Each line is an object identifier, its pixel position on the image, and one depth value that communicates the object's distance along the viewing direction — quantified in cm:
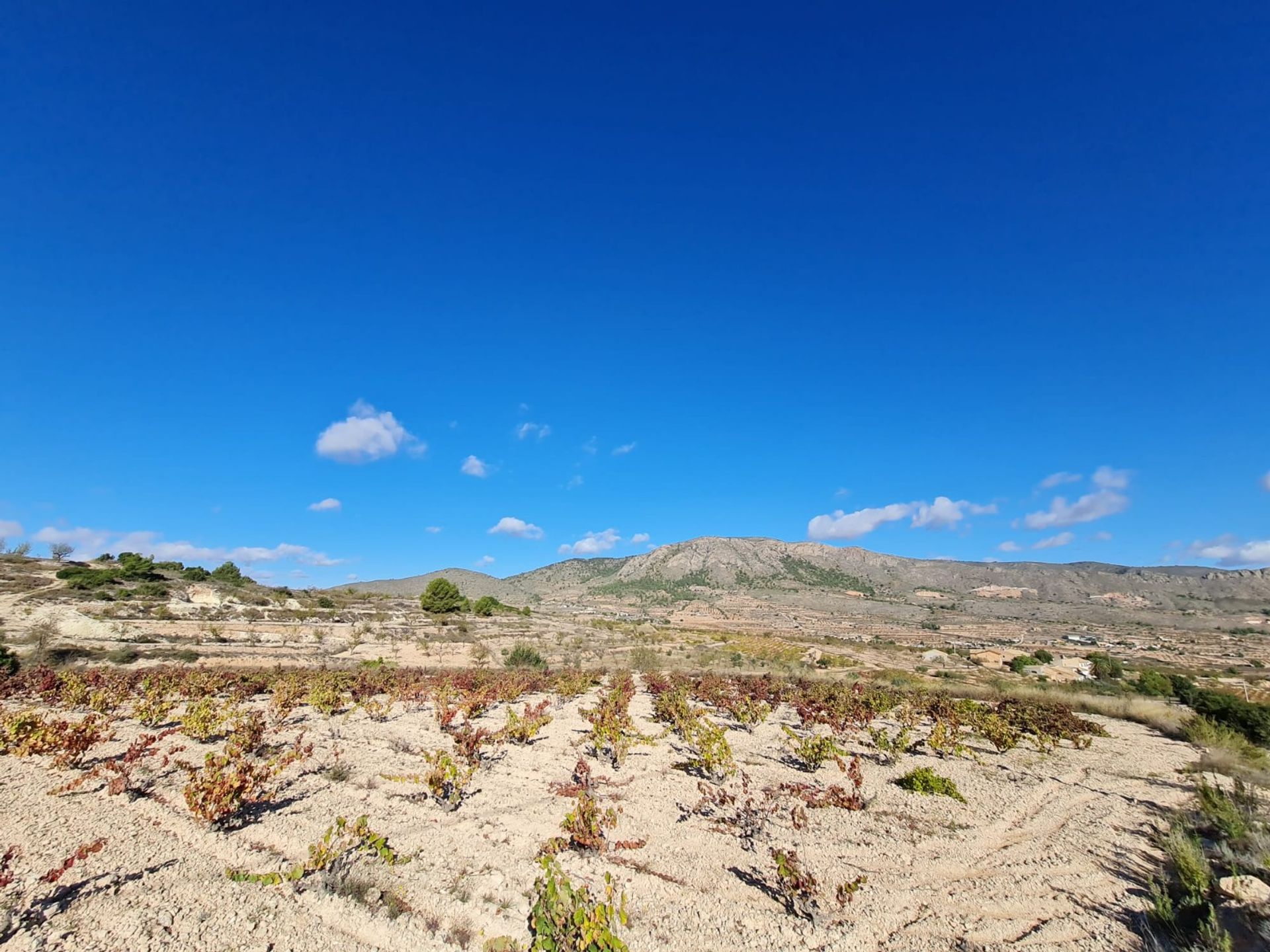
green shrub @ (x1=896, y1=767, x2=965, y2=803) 939
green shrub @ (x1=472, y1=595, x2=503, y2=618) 4889
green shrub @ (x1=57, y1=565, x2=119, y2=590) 3728
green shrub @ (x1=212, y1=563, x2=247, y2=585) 5381
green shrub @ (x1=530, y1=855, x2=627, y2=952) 435
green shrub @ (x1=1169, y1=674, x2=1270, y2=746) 1423
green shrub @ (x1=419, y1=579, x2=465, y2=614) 4675
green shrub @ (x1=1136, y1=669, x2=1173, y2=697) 2223
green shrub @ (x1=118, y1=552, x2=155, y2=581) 4394
